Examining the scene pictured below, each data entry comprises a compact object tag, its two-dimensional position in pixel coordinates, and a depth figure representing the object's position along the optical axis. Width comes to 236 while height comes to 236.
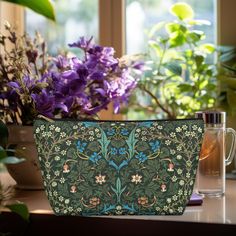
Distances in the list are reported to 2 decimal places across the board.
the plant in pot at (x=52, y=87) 1.46
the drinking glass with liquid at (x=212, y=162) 1.48
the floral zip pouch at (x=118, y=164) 1.27
